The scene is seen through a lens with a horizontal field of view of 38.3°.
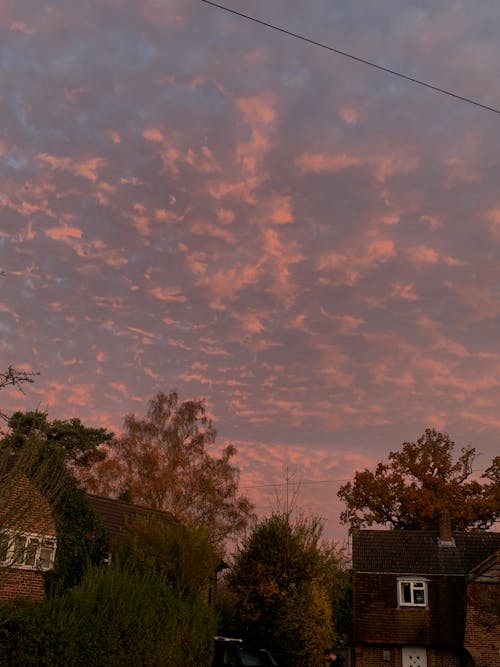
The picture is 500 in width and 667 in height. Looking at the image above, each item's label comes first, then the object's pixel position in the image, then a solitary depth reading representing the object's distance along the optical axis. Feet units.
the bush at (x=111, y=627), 49.08
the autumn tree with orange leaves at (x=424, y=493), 165.17
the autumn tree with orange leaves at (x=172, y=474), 158.81
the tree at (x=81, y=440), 172.45
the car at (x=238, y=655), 65.72
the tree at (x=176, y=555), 74.38
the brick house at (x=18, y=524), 38.14
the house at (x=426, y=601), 105.81
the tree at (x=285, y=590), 85.46
